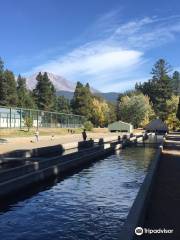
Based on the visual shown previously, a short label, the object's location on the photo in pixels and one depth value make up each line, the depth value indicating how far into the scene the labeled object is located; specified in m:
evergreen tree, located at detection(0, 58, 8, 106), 48.68
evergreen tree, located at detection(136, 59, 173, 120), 73.98
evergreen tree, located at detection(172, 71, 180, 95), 86.44
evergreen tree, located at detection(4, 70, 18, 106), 49.31
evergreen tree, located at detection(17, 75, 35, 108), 52.18
